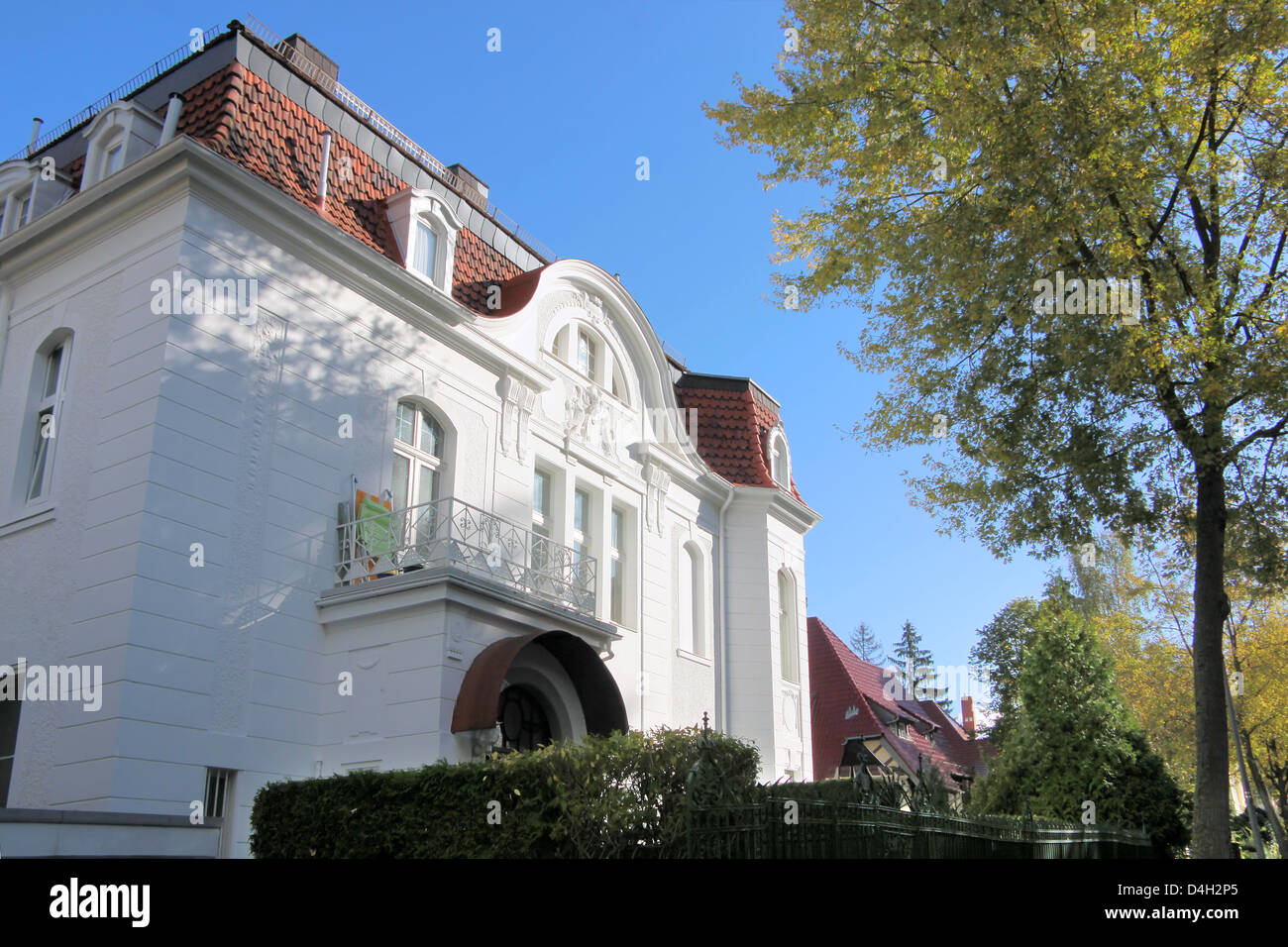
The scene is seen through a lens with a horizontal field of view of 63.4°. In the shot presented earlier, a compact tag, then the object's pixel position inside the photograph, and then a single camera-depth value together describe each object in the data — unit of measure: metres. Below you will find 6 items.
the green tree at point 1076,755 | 19.84
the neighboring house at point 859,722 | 32.34
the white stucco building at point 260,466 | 11.75
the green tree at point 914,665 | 60.33
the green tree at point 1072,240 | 12.22
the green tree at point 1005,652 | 42.09
